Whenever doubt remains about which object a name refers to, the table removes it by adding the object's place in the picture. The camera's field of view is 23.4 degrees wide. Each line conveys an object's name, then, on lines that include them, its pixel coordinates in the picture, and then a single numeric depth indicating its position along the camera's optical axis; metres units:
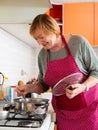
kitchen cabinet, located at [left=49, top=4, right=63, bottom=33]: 3.25
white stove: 0.94
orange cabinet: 3.17
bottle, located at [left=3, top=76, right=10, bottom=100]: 1.60
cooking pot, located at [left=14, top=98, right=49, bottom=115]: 1.20
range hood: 1.24
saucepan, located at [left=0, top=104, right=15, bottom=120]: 1.09
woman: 1.22
